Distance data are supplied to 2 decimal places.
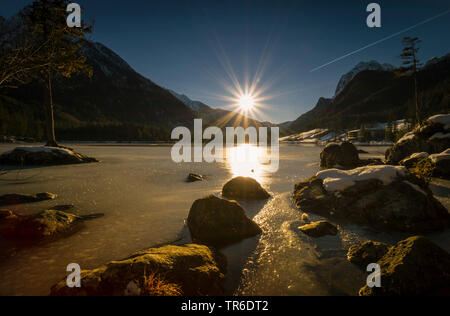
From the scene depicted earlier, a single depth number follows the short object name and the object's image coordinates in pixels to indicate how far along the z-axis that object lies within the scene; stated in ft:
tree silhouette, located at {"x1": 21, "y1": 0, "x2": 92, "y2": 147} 22.44
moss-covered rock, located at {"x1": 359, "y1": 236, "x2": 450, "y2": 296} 12.67
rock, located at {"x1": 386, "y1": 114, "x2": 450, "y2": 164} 67.92
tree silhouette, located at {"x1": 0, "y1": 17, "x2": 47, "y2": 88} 20.62
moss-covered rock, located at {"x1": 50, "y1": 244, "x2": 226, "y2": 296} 11.62
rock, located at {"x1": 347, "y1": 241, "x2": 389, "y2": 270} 16.80
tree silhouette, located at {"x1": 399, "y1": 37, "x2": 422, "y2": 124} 108.88
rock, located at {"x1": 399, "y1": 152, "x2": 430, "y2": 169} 56.61
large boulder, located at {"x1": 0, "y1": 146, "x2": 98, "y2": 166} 72.64
